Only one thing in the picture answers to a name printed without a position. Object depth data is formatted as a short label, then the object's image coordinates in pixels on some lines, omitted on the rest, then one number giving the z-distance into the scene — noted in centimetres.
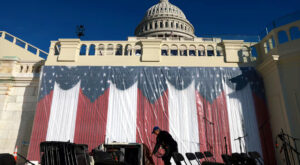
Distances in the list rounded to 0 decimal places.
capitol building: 816
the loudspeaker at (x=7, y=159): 356
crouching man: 542
